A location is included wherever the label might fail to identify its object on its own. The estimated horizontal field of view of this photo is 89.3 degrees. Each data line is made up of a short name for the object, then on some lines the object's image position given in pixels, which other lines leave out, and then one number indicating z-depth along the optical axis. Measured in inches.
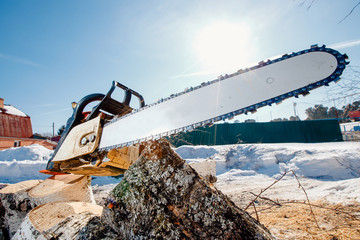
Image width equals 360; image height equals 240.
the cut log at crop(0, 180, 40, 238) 81.7
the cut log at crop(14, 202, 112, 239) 39.1
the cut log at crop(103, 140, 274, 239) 29.8
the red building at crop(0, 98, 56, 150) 668.1
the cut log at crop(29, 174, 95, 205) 76.9
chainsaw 34.0
